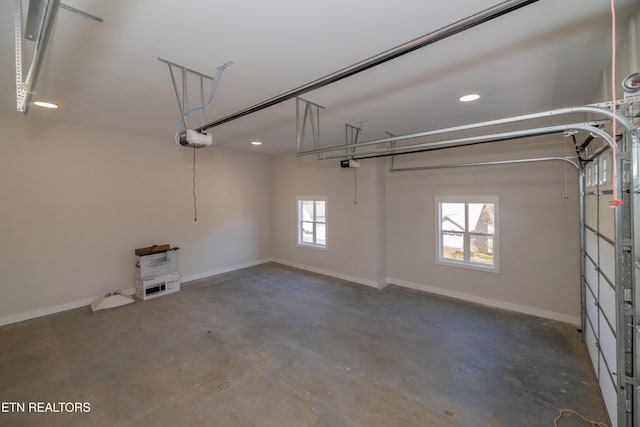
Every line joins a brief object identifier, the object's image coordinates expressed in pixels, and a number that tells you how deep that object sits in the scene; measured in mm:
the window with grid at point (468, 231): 4289
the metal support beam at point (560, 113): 1389
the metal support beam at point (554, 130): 1500
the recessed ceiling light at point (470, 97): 2879
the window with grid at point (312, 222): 6309
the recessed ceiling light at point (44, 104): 3114
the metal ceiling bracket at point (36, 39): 1179
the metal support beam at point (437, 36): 1170
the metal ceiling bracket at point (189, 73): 2221
